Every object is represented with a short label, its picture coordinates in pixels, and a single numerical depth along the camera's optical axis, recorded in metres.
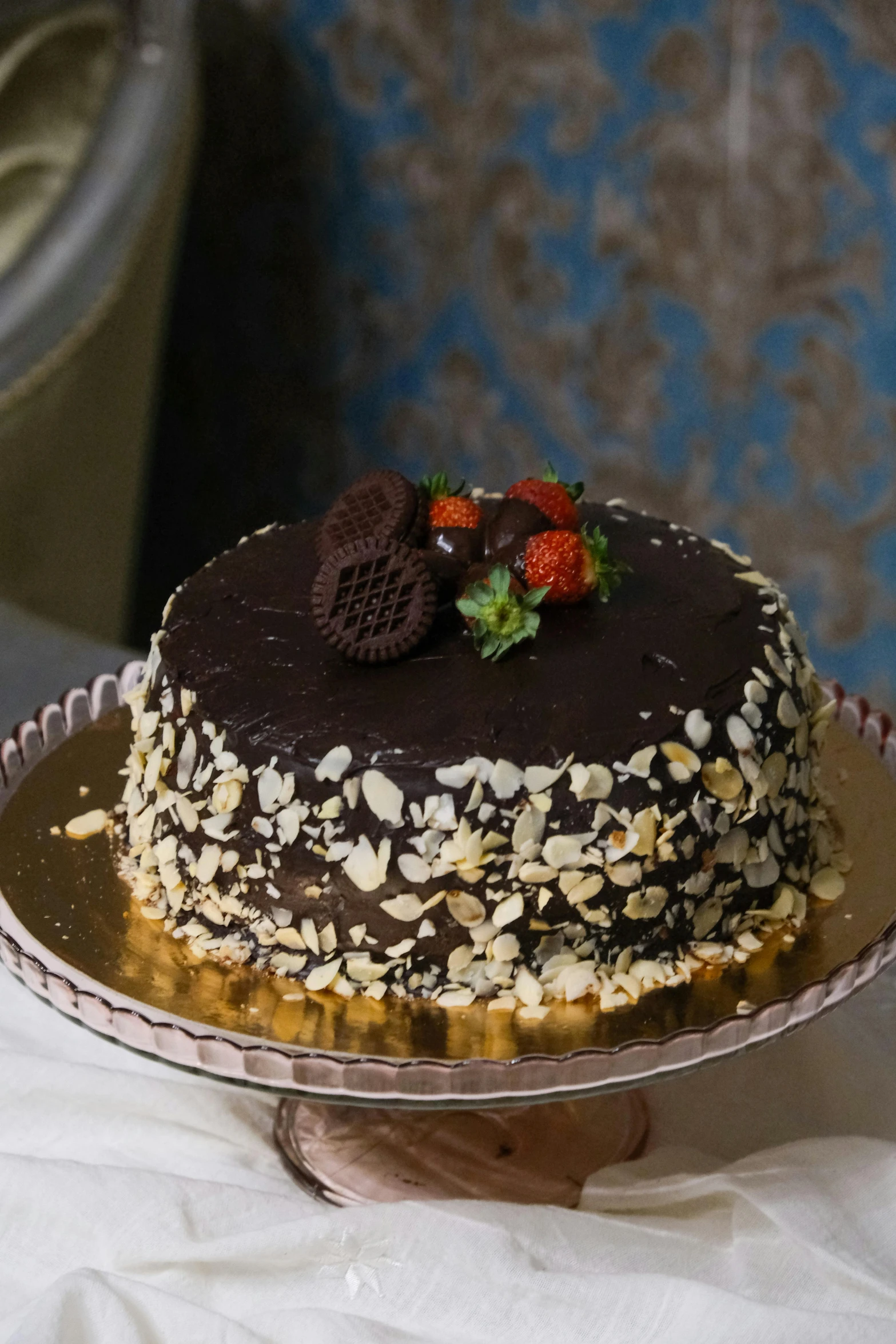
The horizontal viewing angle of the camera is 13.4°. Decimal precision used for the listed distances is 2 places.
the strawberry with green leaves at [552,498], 1.37
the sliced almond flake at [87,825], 1.37
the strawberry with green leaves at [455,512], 1.37
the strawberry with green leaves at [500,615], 1.30
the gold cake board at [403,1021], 1.23
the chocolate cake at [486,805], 1.27
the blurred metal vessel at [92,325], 1.79
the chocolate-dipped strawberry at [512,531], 1.33
